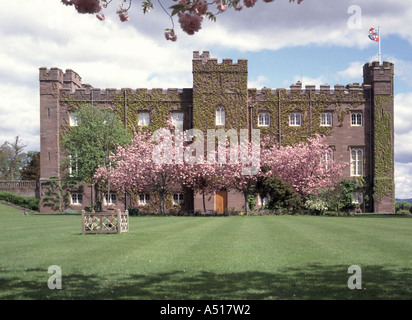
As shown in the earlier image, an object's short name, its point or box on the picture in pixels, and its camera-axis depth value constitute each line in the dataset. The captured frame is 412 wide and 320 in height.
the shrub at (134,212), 38.34
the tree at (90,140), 40.06
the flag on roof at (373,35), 41.62
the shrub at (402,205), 44.44
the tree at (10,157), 74.19
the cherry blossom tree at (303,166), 38.41
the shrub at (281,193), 35.28
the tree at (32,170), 66.69
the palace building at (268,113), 43.50
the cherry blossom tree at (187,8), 6.15
